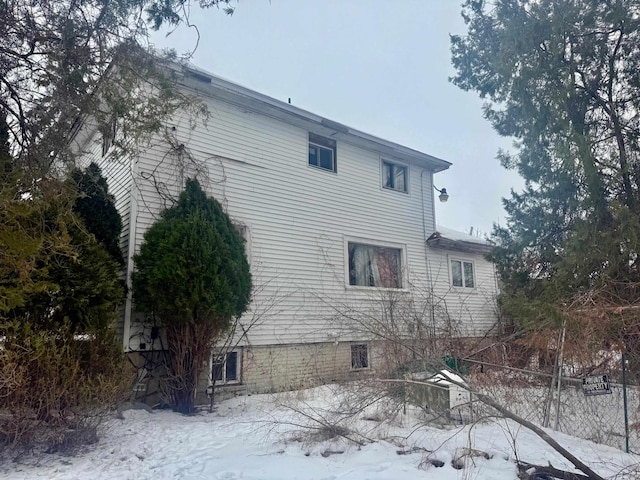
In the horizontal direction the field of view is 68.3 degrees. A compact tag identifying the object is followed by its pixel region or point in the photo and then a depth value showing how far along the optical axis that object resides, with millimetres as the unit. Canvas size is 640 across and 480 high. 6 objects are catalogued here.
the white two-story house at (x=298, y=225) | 8758
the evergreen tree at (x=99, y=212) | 7398
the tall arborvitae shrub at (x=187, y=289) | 7352
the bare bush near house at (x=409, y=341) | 5844
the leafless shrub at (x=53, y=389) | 4789
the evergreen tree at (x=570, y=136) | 6969
